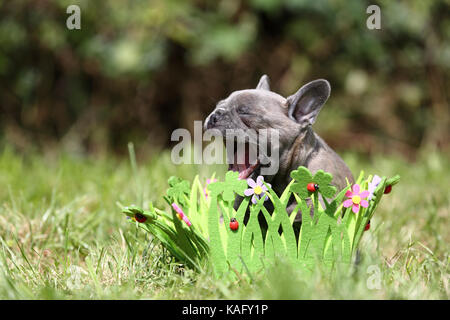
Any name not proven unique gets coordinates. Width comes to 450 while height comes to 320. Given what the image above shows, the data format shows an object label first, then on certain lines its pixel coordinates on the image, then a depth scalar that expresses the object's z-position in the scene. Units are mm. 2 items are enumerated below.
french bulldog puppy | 1858
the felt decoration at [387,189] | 1873
